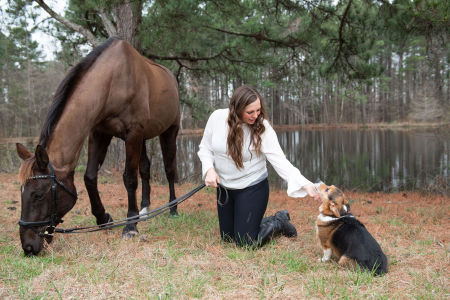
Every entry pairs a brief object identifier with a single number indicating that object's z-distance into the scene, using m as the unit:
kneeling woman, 3.35
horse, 3.04
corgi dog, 2.75
